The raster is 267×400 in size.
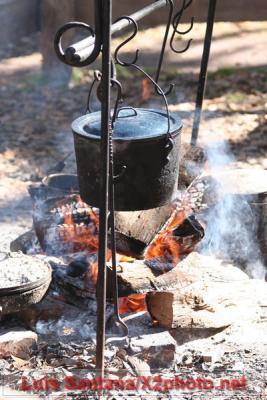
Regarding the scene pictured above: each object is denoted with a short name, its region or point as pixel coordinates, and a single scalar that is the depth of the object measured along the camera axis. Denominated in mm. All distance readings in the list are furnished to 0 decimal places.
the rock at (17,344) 3482
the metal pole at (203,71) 4473
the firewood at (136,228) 3961
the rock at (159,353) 3500
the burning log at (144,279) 3686
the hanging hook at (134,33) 3105
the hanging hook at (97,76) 3002
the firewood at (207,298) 3705
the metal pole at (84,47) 2734
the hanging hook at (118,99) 2907
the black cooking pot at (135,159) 3236
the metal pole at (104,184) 2781
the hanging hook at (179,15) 3977
